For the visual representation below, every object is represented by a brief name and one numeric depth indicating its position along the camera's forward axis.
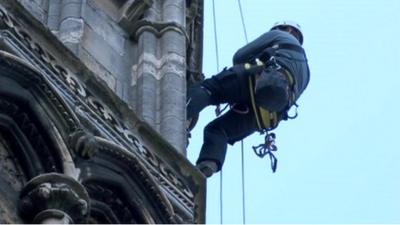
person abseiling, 23.39
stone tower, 19.47
